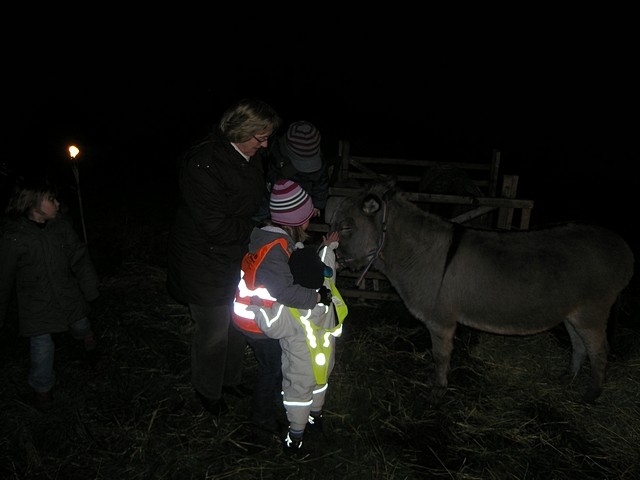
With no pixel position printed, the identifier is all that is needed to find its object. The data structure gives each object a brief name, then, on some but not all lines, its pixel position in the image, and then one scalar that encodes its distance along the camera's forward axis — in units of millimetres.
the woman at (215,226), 2777
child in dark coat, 3416
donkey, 3615
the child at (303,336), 2689
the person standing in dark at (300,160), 4137
